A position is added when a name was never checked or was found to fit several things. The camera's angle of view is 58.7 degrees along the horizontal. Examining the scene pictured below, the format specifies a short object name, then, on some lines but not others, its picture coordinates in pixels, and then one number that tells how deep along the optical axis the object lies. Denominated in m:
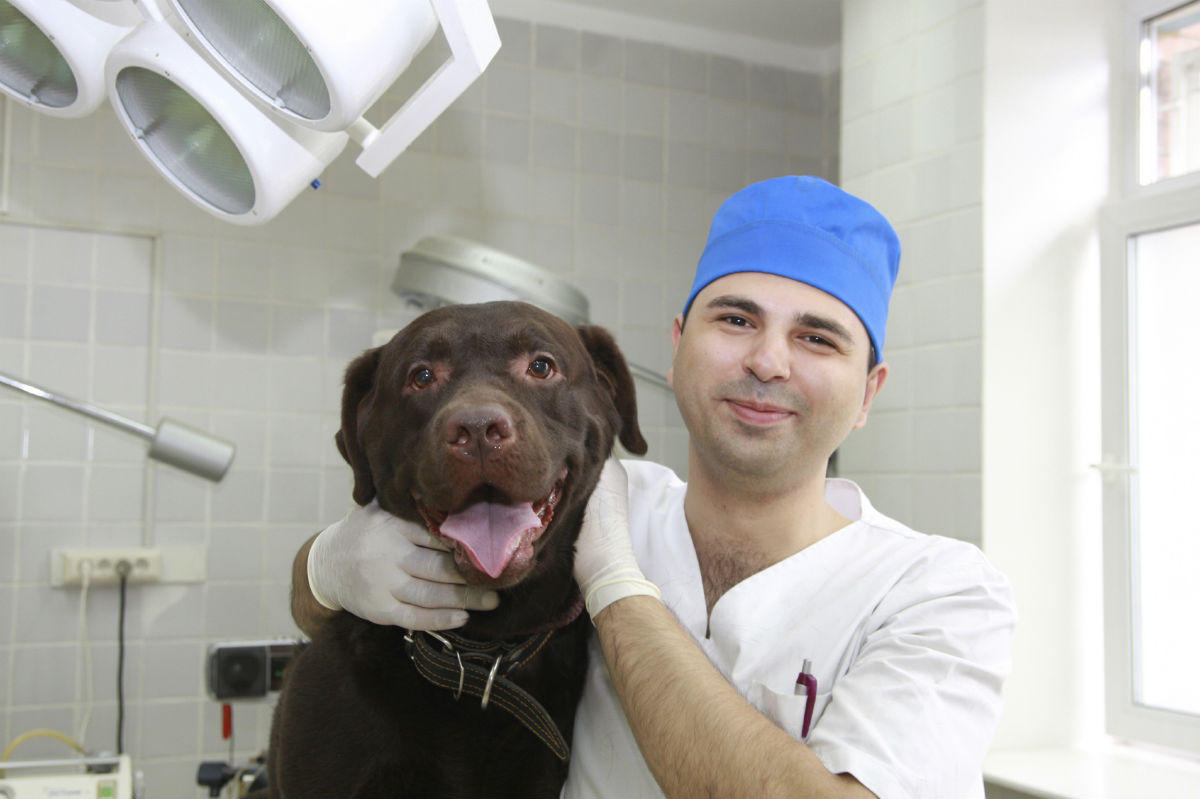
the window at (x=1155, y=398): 2.55
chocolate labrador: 1.27
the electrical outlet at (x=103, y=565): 2.96
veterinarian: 1.11
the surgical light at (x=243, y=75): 1.20
